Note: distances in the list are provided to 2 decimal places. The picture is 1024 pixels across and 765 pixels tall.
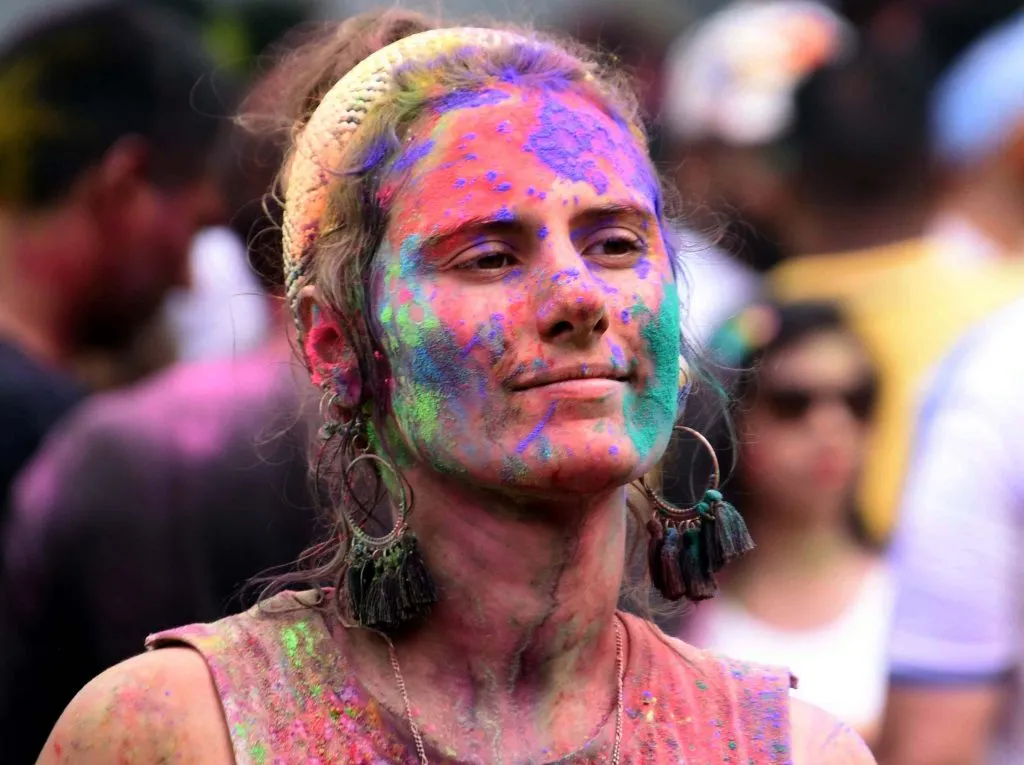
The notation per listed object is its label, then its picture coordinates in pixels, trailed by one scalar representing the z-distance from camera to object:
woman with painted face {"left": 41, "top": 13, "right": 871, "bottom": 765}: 5.87
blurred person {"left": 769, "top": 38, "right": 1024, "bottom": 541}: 12.41
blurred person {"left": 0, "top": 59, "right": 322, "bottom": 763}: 9.49
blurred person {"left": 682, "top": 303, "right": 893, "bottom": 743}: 11.75
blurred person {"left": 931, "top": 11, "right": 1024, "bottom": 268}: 11.53
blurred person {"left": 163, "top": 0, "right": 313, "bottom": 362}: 11.14
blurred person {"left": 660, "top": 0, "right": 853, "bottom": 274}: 15.27
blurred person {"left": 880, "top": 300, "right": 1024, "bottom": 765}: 8.99
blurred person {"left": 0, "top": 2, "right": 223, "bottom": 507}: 10.91
